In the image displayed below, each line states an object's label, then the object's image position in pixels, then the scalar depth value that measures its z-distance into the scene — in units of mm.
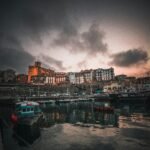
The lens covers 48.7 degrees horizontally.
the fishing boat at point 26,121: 23625
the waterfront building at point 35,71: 196250
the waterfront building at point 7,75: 159488
